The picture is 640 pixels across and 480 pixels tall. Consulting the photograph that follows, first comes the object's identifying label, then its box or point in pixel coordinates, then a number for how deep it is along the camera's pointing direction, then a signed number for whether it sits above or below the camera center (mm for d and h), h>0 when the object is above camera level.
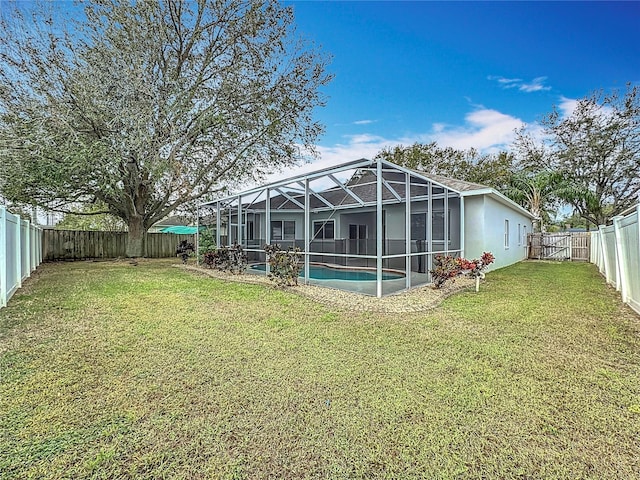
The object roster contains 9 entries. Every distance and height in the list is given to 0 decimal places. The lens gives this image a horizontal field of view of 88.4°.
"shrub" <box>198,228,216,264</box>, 13884 -31
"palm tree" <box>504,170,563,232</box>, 20672 +3334
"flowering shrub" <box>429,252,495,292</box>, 8203 -709
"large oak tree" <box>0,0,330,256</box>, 11344 +5363
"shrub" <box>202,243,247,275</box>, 11523 -669
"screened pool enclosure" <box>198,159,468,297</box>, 9109 +854
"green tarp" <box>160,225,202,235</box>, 21253 +687
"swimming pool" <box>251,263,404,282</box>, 11520 -1300
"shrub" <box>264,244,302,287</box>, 8719 -713
